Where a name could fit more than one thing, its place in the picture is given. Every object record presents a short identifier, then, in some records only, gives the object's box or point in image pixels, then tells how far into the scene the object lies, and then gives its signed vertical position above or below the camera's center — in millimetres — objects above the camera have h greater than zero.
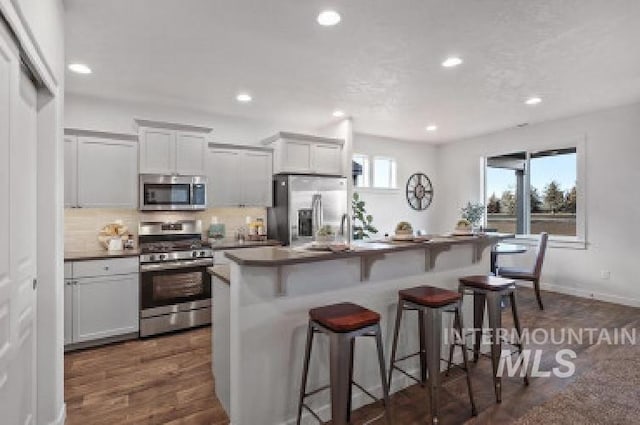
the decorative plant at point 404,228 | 2810 -139
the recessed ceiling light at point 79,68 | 3145 +1429
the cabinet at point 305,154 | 4723 +886
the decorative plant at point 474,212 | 5922 +2
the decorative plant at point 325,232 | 2316 -144
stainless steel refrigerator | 4559 +84
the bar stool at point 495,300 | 2449 -699
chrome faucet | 3979 -232
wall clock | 6888 +447
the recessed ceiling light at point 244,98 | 4012 +1453
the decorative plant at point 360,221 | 5781 -170
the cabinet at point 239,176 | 4461 +516
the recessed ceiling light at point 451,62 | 3031 +1447
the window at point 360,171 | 6199 +804
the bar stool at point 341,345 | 1790 -761
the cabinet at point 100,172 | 3576 +457
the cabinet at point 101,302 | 3256 -955
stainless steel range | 3613 -853
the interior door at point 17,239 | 1349 -131
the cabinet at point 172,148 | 3918 +805
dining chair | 4457 -853
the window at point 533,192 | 5289 +361
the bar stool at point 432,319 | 2128 -749
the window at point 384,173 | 6453 +800
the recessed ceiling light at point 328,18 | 2318 +1431
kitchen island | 1947 -669
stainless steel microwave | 3963 +244
